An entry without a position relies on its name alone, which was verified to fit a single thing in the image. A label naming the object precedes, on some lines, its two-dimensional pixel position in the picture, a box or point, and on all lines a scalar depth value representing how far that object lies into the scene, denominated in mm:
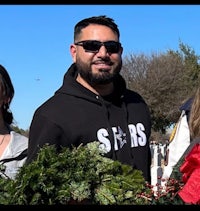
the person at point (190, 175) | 2074
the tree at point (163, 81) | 39125
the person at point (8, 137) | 3597
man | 3057
